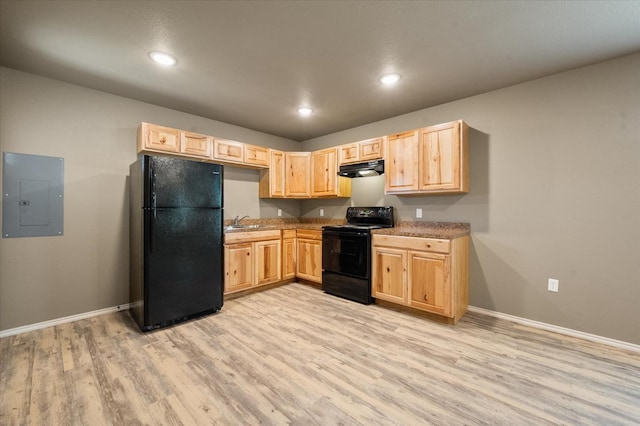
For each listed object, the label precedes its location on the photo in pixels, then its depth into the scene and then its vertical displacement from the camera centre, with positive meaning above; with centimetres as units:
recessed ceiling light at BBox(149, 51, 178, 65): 233 +140
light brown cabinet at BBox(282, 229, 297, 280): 423 -67
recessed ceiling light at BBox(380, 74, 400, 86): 270 +139
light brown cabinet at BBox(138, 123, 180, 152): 308 +90
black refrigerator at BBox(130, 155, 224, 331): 263 -29
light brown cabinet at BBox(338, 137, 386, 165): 370 +90
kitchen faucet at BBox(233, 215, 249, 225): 423 -12
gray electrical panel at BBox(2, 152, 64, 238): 255 +18
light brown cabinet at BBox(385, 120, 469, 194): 299 +63
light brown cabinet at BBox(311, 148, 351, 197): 423 +57
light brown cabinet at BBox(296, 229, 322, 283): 409 -67
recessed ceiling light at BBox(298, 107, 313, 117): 361 +141
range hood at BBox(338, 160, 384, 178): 367 +62
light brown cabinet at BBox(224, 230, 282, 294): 353 -67
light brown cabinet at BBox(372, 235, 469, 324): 278 -70
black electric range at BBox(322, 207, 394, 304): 344 -60
